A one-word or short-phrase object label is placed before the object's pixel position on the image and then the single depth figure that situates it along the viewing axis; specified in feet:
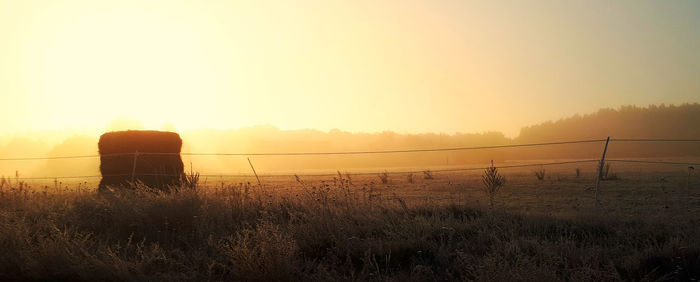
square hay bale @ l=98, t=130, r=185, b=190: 44.83
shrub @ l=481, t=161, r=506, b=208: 41.83
